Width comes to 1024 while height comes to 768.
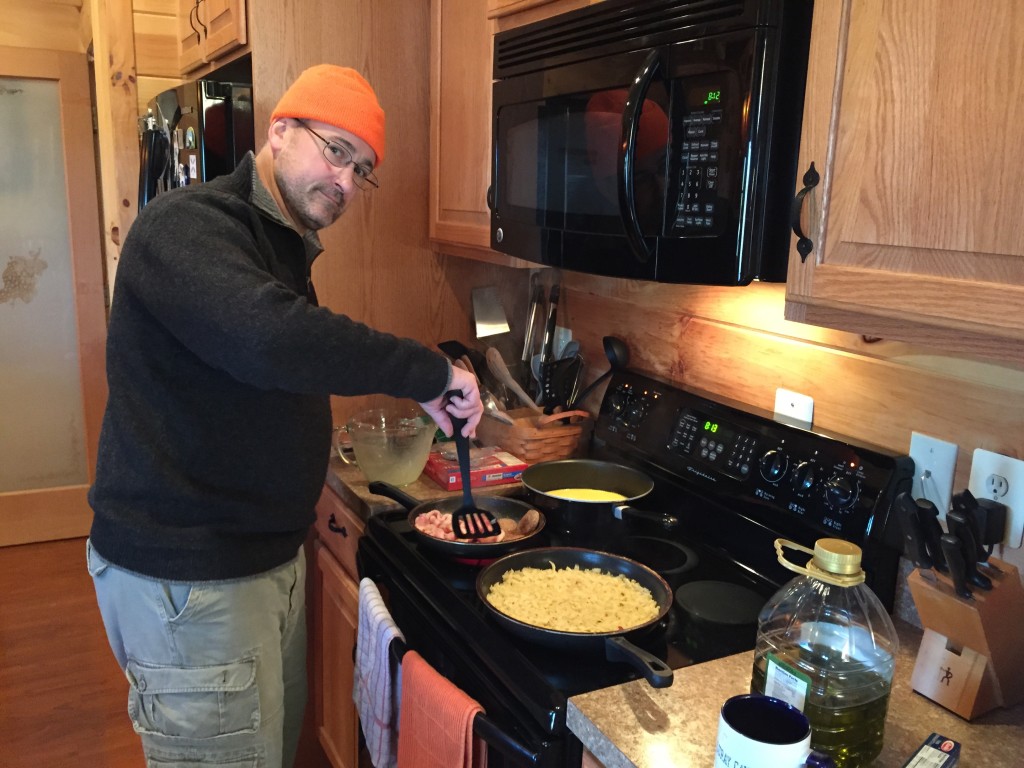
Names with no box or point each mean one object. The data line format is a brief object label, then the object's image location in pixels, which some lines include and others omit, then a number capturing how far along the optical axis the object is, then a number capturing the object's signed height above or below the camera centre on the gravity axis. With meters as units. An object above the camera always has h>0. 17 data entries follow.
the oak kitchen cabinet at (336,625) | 1.87 -0.95
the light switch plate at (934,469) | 1.26 -0.36
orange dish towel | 1.23 -0.76
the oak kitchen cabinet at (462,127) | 1.86 +0.20
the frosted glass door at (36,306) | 3.51 -0.44
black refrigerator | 2.00 +0.19
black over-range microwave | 1.14 +0.13
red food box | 1.86 -0.56
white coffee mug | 0.81 -0.50
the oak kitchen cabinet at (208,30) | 2.01 +0.47
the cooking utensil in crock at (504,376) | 2.08 -0.39
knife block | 1.01 -0.49
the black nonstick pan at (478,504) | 1.48 -0.57
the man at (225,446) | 1.27 -0.39
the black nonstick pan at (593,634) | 1.08 -0.56
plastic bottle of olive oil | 0.95 -0.50
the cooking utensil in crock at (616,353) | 1.93 -0.30
